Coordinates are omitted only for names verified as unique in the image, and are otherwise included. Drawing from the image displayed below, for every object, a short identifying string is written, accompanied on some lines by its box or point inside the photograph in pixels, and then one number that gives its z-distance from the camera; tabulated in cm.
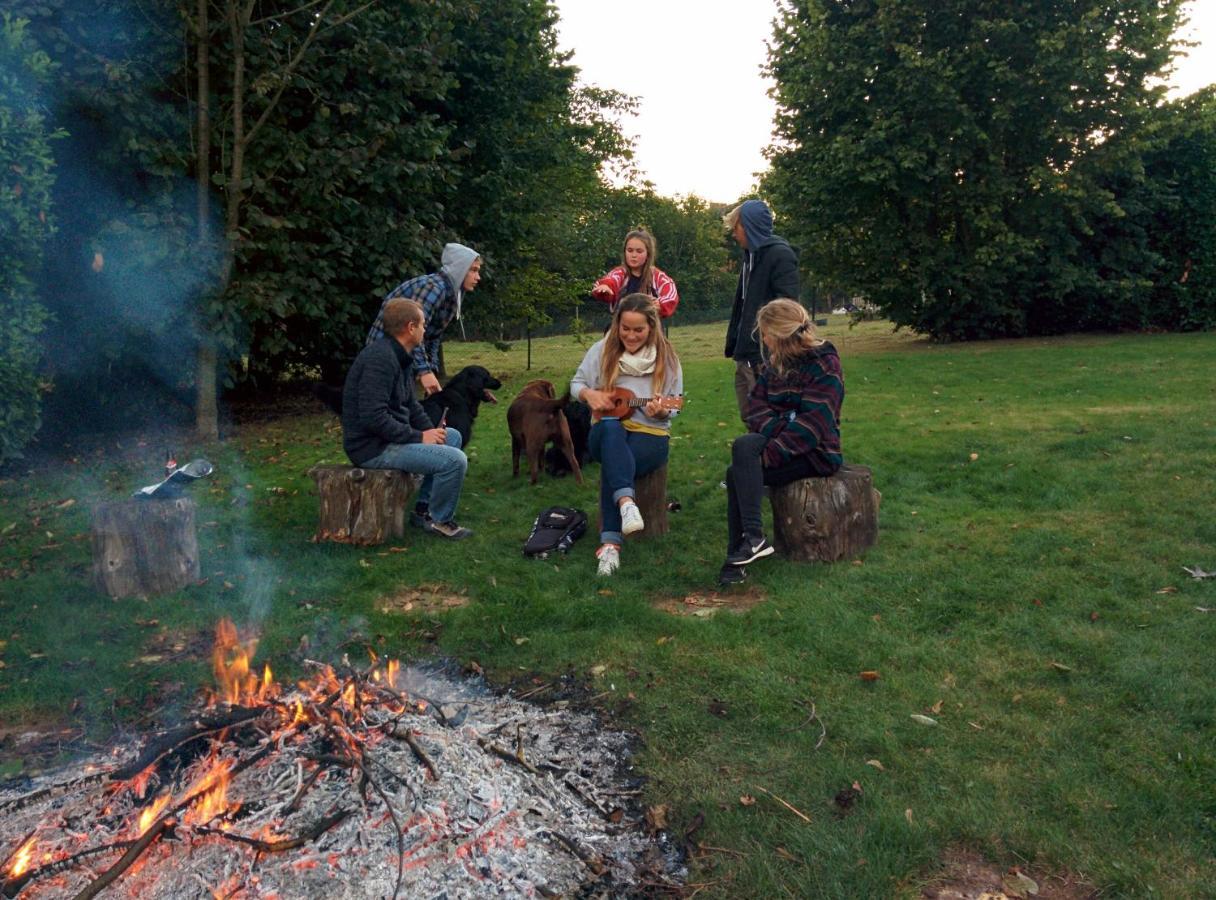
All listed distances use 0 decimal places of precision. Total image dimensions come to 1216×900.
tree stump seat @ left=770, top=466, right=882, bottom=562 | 546
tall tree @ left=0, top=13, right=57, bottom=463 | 761
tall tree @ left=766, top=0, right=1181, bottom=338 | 1809
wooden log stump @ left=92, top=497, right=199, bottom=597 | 513
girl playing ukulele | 582
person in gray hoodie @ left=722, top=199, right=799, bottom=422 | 653
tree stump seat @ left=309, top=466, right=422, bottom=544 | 618
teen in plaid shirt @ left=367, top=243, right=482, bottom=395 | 674
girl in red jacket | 667
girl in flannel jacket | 537
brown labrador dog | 809
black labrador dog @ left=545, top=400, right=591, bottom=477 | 841
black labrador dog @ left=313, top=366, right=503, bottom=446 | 758
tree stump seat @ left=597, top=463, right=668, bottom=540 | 613
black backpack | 591
